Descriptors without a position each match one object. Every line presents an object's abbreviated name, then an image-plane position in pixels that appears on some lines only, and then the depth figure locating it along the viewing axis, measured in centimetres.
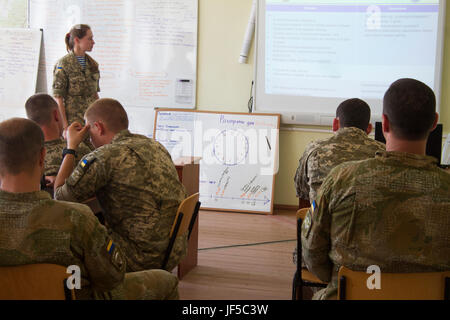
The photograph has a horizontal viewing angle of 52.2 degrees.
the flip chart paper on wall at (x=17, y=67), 558
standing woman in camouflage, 437
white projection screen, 467
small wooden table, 318
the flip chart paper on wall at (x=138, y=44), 527
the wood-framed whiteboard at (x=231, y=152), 505
